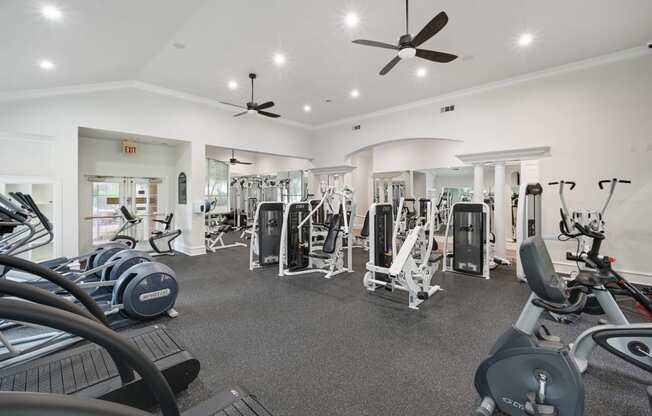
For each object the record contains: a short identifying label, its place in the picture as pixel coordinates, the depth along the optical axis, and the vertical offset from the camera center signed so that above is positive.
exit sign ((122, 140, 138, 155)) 6.68 +1.29
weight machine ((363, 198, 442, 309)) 3.65 -0.80
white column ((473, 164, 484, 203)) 6.17 +0.48
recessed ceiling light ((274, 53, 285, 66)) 4.88 +2.52
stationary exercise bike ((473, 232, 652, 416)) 1.55 -0.91
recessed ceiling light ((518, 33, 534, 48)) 4.27 +2.52
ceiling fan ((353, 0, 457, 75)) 3.01 +1.89
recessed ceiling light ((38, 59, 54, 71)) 4.02 +1.97
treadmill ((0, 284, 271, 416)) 0.49 -0.35
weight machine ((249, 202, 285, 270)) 5.82 -0.59
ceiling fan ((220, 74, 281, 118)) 5.61 +1.92
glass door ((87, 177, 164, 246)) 6.61 -0.03
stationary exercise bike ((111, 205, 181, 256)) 5.91 -0.77
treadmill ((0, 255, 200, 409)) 1.20 -1.14
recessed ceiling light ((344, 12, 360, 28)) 3.82 +2.52
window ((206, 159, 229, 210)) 9.71 +0.72
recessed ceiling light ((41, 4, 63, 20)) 2.95 +2.00
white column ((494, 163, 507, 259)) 5.84 -0.11
